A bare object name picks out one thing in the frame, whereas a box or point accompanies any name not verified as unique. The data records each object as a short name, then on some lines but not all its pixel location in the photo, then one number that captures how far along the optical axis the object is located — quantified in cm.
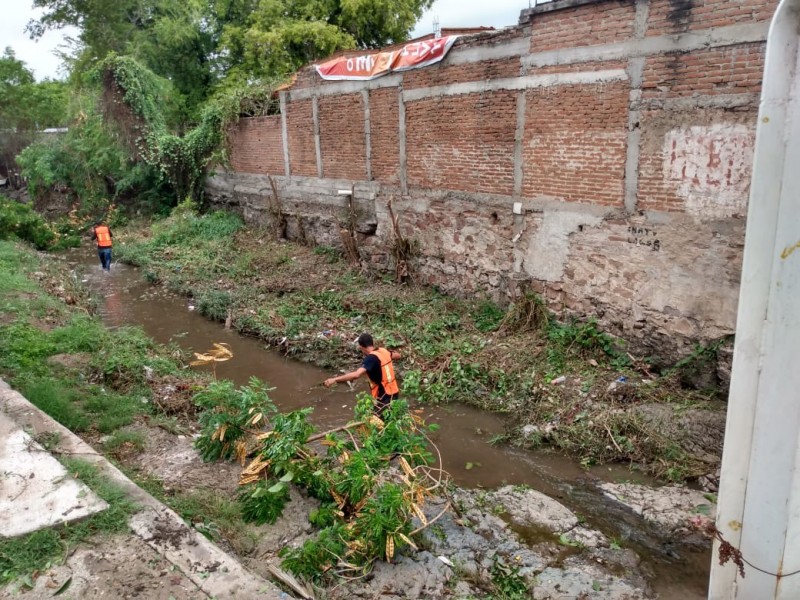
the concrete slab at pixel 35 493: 384
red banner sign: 960
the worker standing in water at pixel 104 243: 1388
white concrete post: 250
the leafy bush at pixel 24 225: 1575
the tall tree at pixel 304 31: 1936
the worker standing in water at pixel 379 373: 574
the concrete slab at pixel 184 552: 339
